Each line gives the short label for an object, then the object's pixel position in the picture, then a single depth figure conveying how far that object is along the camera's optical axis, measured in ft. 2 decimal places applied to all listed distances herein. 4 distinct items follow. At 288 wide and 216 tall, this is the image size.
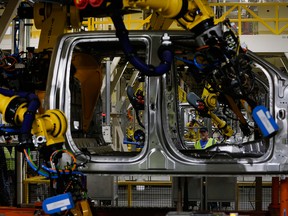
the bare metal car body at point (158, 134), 13.69
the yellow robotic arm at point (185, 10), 12.80
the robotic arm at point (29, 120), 12.74
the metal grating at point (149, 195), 29.19
